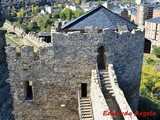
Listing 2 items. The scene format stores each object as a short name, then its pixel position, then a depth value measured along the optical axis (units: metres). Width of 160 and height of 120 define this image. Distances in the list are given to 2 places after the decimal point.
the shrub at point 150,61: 49.78
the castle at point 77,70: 15.91
